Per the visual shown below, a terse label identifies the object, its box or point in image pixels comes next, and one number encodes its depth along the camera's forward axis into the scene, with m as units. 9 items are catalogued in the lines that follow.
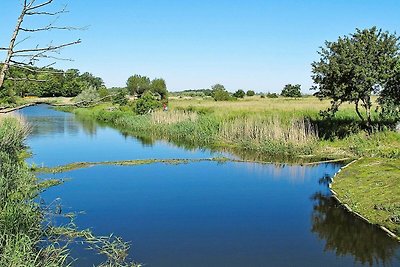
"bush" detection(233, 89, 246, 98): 61.21
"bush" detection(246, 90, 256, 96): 67.88
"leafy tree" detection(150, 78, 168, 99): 52.41
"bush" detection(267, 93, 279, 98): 62.52
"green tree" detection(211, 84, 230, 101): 49.75
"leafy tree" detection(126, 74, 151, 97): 52.95
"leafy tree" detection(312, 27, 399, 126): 17.23
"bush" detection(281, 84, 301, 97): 65.00
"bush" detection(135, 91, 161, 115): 35.78
